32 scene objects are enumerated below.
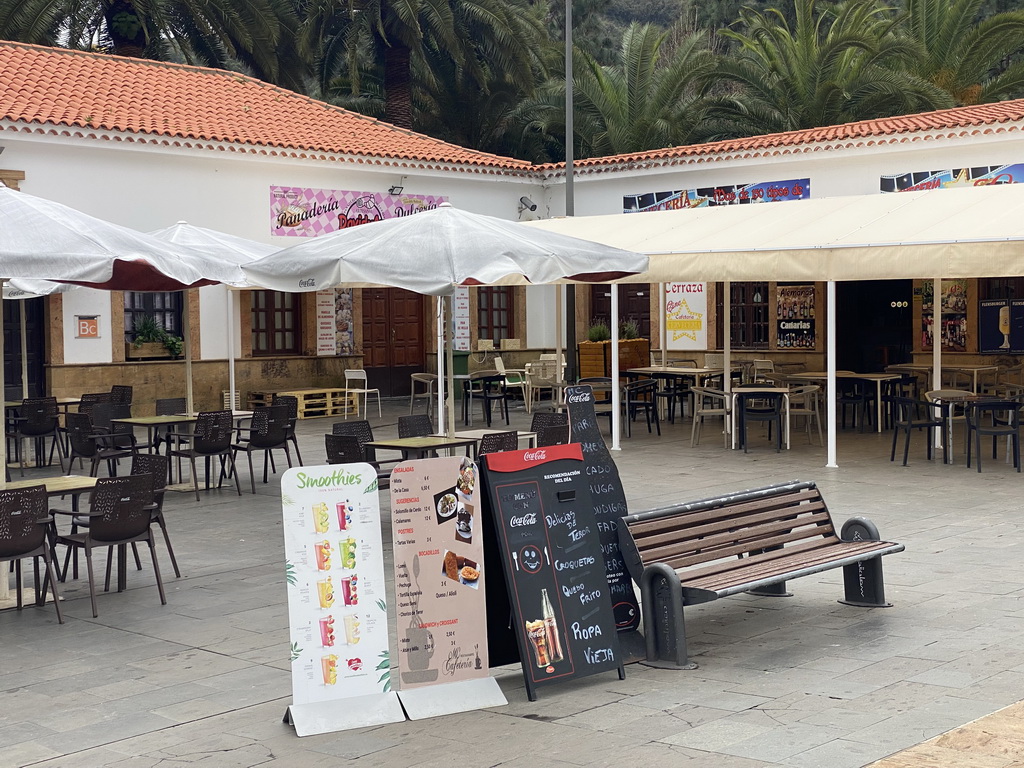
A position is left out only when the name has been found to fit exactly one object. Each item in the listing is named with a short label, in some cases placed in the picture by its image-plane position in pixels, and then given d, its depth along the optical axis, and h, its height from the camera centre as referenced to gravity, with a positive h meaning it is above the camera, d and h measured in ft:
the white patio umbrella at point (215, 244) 39.34 +3.88
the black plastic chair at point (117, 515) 24.63 -3.12
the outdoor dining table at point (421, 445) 34.01 -2.50
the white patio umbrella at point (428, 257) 30.40 +2.49
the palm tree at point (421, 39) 88.94 +23.75
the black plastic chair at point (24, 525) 23.22 -3.09
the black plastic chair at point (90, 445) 40.01 -2.82
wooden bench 20.01 -3.61
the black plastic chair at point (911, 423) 44.21 -2.77
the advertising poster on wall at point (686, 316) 74.43 +2.11
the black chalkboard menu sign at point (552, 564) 18.42 -3.23
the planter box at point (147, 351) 63.21 +0.45
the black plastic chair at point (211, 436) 40.19 -2.52
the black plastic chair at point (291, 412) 42.79 -1.92
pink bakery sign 68.39 +8.45
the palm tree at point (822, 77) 80.33 +18.71
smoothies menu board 17.25 -3.46
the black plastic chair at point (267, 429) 41.63 -2.42
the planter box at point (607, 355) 73.15 -0.20
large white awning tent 40.16 +3.91
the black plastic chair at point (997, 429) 41.70 -2.69
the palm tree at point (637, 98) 92.38 +19.19
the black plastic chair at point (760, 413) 48.62 -2.51
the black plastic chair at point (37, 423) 45.21 -2.25
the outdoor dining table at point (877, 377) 53.98 -1.32
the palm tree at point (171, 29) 83.25 +24.07
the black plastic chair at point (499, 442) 33.17 -2.40
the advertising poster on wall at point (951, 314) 66.49 +1.74
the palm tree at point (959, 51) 80.12 +19.40
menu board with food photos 18.01 -3.44
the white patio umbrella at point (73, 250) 23.34 +2.21
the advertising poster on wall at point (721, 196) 70.13 +9.12
